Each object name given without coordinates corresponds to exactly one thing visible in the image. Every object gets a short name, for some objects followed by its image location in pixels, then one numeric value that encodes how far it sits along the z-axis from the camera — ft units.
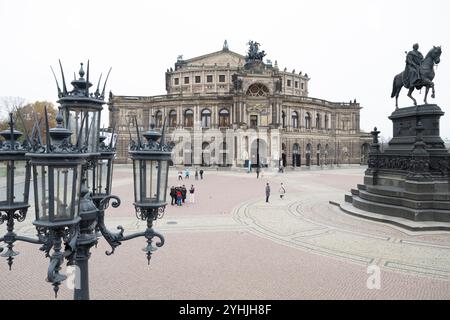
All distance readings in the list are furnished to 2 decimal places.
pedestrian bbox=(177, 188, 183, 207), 65.74
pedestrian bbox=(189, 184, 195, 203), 69.56
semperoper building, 172.14
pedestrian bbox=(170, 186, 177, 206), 66.39
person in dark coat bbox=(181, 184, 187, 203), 66.75
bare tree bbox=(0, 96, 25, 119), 237.98
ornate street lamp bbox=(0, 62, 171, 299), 12.37
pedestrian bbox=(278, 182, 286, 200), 74.81
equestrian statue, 55.16
